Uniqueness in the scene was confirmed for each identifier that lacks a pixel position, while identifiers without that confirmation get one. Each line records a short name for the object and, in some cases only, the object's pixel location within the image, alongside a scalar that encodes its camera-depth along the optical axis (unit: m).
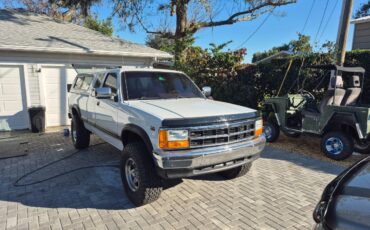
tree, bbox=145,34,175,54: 28.78
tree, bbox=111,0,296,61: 13.02
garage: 8.94
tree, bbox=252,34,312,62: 8.24
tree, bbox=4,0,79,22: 21.41
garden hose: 4.71
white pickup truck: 3.40
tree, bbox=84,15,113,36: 21.52
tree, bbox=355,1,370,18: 28.20
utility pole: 7.22
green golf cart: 5.67
